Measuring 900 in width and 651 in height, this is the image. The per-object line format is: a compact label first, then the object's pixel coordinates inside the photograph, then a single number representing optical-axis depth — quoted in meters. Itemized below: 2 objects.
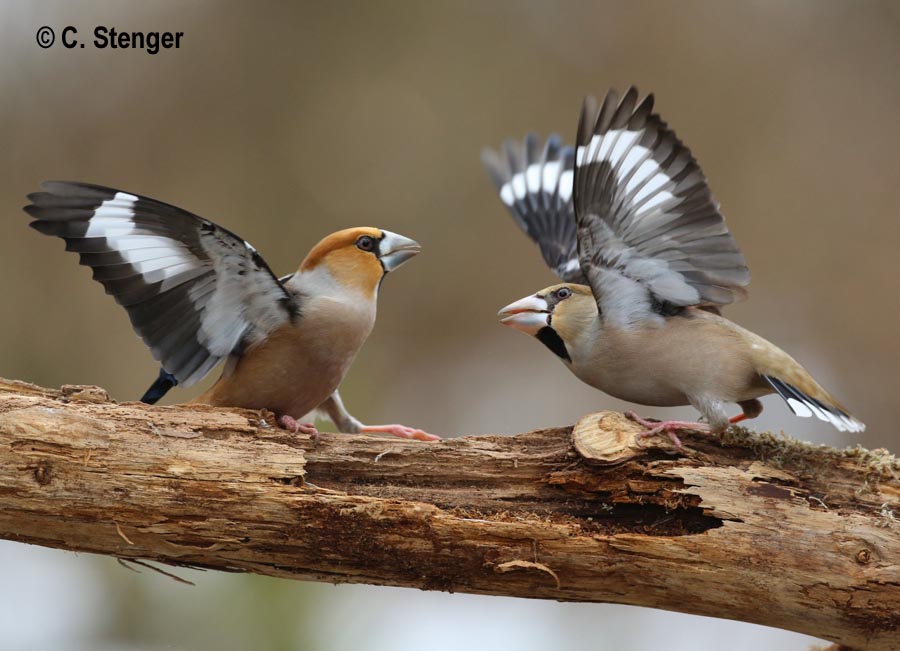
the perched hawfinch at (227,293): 6.61
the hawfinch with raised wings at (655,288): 6.77
